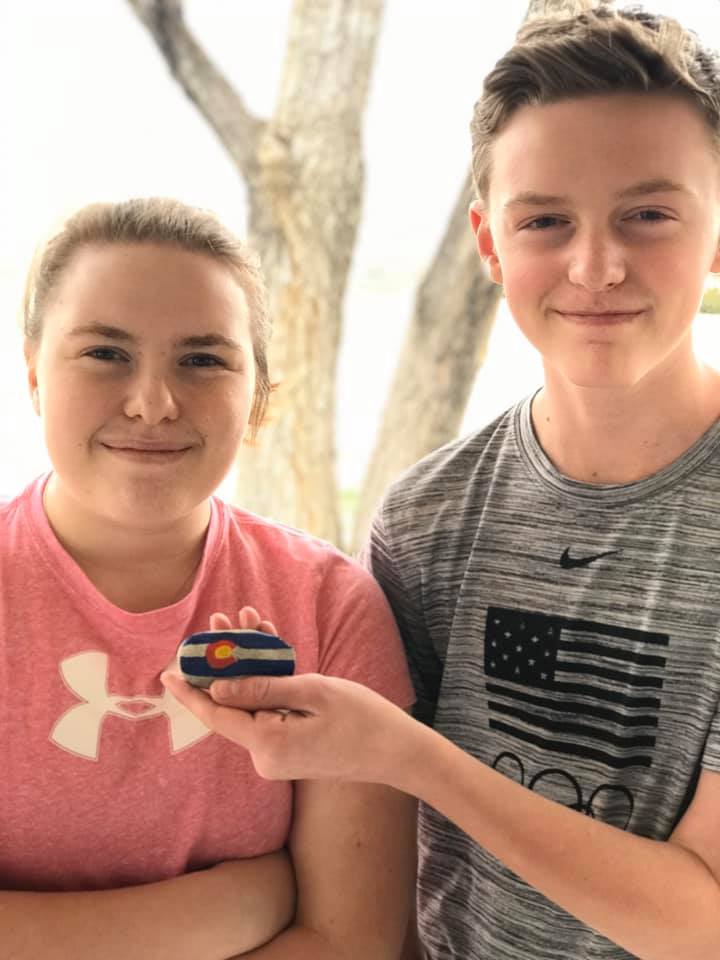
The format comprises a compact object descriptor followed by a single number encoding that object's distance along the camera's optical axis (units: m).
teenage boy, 1.13
